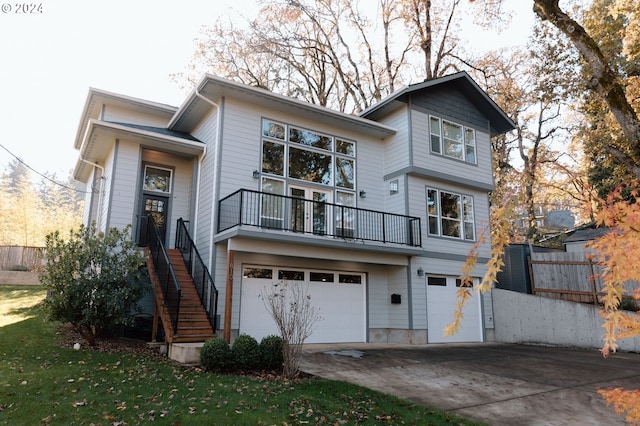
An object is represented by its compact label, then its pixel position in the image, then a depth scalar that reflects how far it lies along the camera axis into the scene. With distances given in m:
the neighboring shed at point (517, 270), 14.08
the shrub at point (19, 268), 17.59
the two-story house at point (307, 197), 10.15
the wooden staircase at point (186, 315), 8.24
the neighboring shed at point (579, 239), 14.44
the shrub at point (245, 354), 7.02
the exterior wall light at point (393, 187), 12.92
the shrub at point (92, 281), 8.18
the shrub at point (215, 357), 6.89
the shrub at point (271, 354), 7.20
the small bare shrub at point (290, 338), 6.82
